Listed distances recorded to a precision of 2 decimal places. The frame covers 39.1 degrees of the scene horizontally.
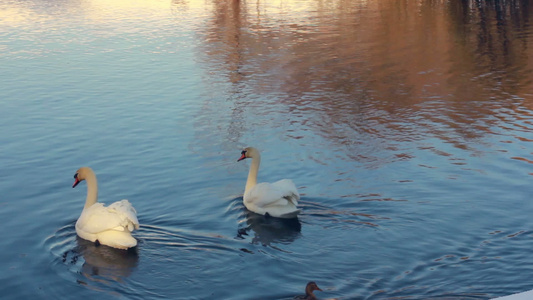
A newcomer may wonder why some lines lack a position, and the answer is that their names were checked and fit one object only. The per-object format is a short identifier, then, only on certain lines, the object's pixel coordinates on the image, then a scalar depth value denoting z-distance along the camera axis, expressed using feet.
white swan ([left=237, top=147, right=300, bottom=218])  36.81
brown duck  28.04
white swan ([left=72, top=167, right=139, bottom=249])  33.45
